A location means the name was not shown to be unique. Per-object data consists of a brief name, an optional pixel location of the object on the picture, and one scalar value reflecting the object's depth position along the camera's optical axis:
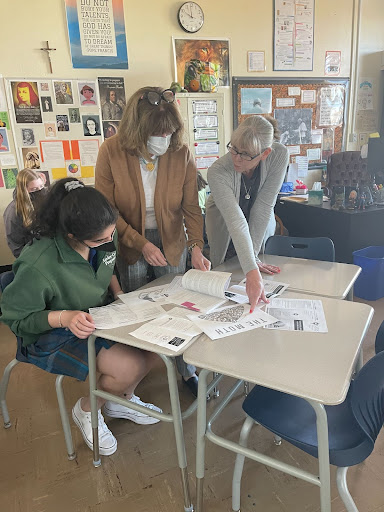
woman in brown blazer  1.59
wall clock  3.75
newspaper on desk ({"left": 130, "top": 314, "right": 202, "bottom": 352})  1.16
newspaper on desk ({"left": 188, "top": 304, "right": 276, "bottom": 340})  1.22
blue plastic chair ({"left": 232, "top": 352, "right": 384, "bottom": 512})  0.98
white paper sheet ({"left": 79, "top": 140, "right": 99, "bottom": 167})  3.65
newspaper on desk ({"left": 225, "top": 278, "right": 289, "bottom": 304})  1.47
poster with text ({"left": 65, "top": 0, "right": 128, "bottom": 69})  3.41
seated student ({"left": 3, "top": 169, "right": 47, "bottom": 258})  2.64
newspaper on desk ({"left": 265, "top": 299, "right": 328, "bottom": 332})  1.23
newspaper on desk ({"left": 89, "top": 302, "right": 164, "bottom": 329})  1.30
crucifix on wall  3.35
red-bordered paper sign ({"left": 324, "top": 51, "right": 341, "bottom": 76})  4.59
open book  1.42
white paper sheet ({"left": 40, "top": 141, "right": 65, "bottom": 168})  3.54
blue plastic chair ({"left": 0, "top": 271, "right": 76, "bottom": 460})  1.49
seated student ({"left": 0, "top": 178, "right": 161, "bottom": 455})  1.30
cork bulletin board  4.29
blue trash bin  2.93
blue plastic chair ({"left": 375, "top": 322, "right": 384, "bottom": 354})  1.35
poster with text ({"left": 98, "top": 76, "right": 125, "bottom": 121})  3.62
